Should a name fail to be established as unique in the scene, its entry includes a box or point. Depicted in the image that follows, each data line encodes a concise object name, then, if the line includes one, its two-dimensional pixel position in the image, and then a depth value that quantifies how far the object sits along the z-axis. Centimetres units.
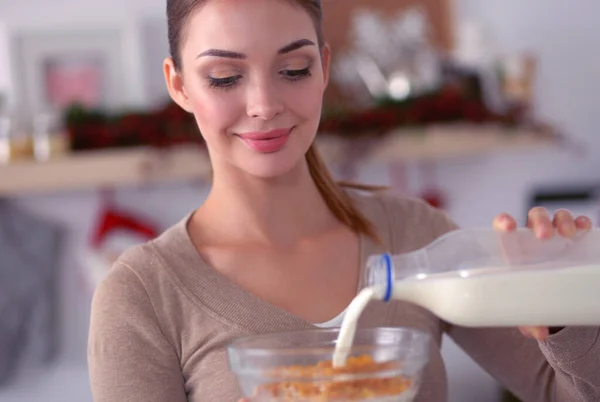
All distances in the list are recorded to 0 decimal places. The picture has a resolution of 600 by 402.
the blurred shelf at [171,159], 220
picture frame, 229
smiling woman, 119
